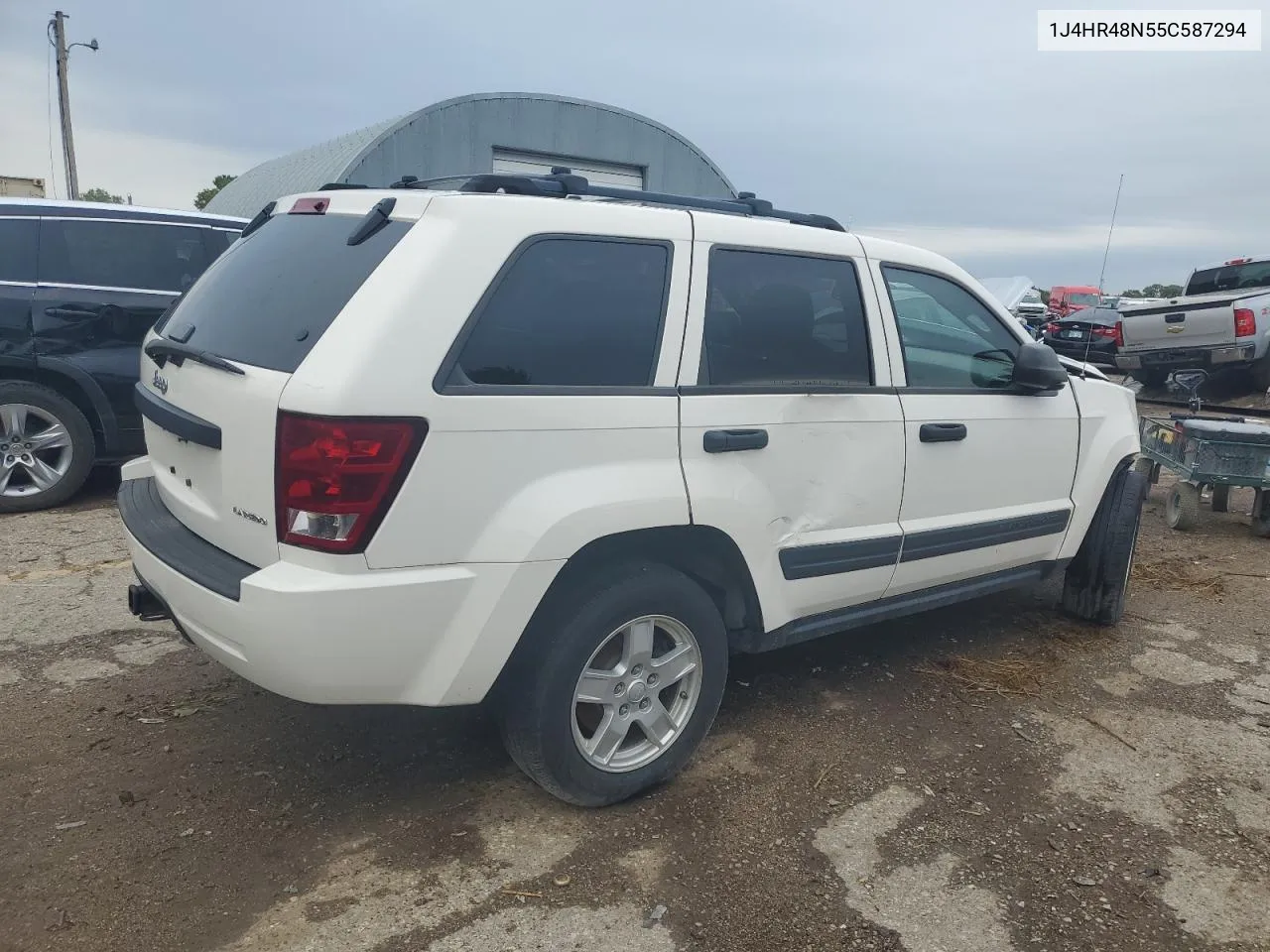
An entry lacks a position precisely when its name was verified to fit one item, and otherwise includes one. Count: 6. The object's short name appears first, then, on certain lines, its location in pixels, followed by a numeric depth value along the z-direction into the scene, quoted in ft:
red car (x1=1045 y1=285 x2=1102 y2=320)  92.29
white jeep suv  8.08
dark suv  19.99
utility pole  78.89
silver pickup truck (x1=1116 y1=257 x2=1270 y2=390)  39.91
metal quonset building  46.19
